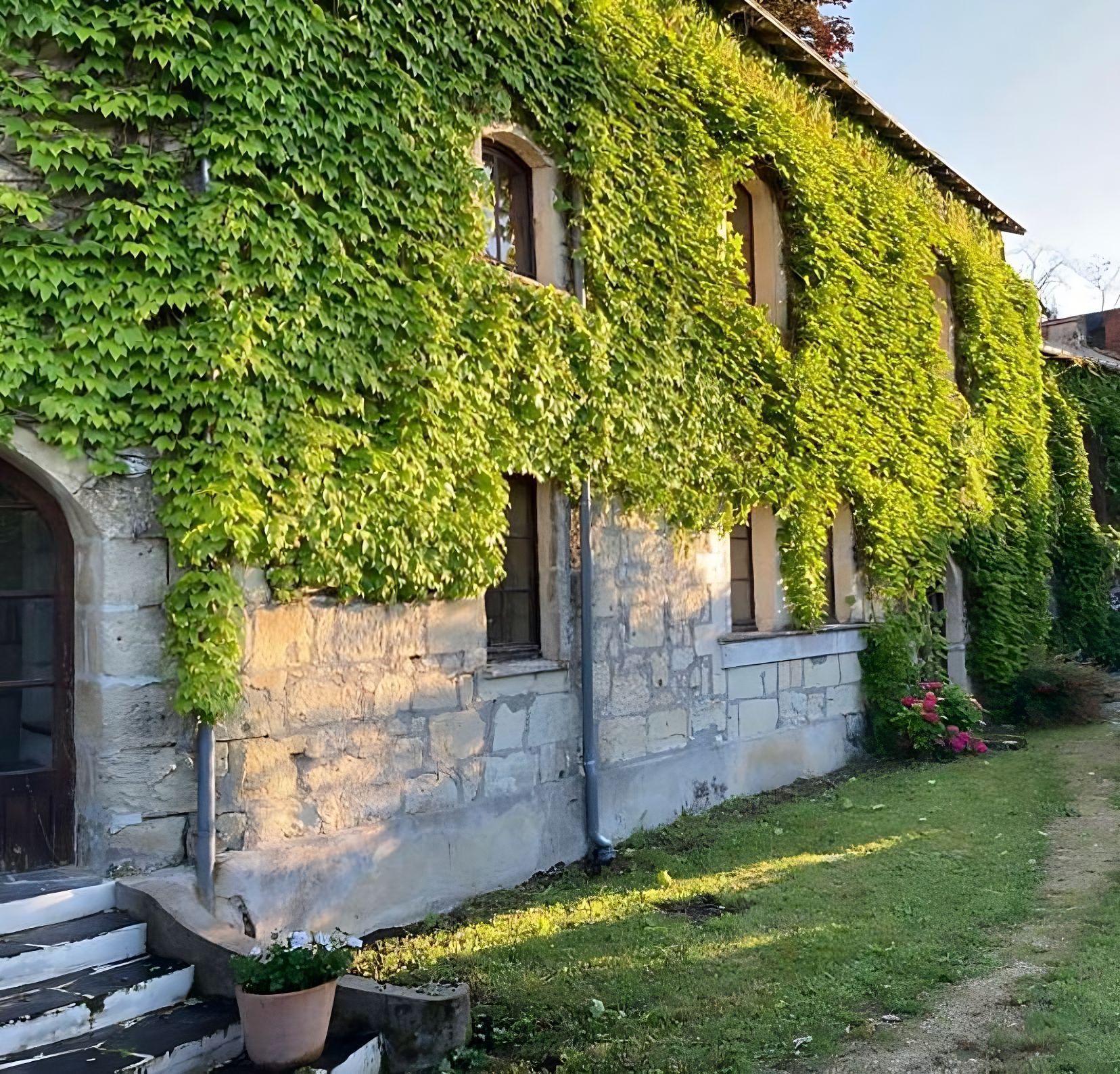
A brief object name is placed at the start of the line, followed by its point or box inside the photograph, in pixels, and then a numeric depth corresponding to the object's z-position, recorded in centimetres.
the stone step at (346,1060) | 402
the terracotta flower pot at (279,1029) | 402
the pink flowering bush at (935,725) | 1102
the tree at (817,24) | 1978
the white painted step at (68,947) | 438
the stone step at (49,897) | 464
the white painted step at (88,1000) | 402
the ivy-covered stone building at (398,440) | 517
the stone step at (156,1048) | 388
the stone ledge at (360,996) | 430
